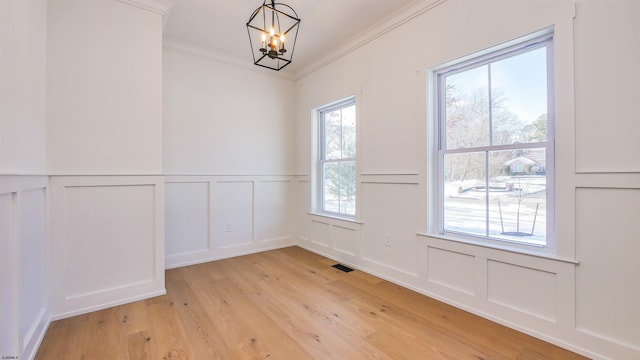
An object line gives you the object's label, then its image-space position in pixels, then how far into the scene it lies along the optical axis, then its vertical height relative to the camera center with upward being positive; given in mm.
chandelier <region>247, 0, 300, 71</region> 1935 +1674
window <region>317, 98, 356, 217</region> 3568 +308
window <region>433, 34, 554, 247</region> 1945 +272
